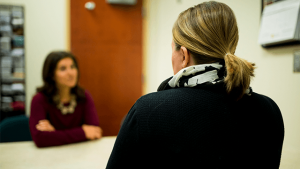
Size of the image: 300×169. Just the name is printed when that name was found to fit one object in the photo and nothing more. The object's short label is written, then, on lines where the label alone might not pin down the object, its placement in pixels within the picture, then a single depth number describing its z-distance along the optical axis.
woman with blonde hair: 0.57
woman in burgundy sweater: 1.62
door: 2.71
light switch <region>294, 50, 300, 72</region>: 1.31
